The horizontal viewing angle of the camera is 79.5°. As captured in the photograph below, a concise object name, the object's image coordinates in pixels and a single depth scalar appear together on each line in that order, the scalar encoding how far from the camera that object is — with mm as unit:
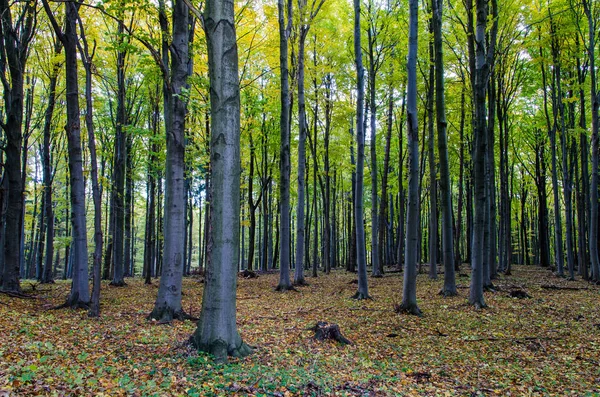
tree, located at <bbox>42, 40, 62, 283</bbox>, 12344
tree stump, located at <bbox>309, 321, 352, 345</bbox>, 6012
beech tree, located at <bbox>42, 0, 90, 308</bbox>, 7664
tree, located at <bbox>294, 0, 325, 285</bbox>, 12641
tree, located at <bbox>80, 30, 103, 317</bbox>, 6541
